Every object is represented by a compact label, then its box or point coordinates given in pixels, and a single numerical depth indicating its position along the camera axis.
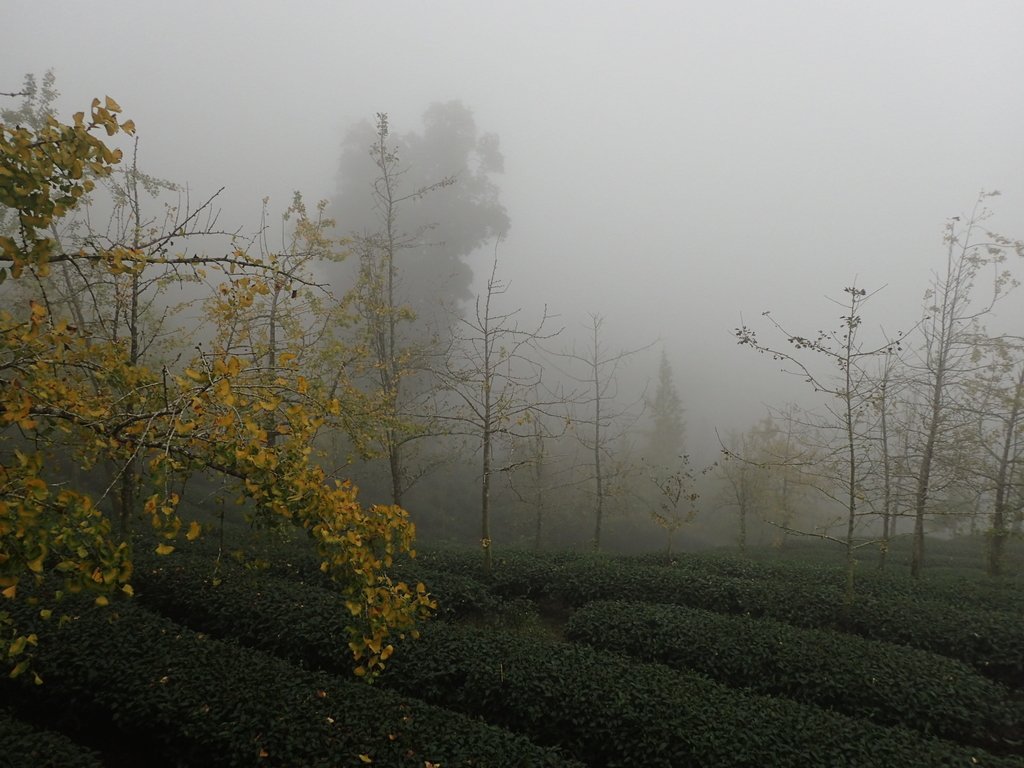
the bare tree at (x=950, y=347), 13.23
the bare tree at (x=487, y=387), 11.00
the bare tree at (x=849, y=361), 8.73
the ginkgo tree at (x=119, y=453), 2.59
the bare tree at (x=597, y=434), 17.11
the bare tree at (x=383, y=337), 12.96
